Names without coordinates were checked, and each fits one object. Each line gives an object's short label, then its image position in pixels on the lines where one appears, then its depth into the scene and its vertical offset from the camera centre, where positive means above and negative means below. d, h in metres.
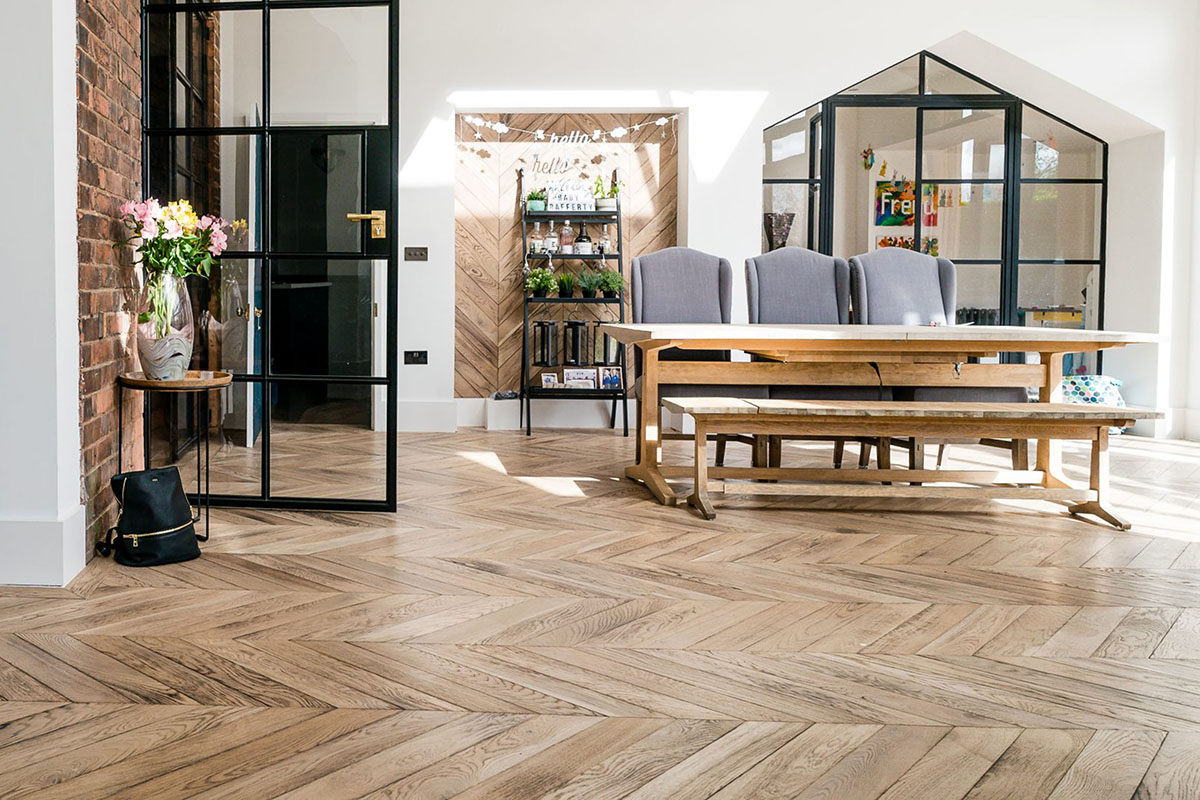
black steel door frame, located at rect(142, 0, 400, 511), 3.80 +0.63
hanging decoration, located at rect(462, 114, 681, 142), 7.23 +1.41
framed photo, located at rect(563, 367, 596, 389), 6.98 -0.29
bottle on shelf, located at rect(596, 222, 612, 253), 7.27 +0.66
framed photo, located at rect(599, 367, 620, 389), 7.03 -0.29
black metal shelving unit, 6.96 +0.23
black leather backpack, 3.16 -0.59
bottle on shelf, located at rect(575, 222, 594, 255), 7.07 +0.60
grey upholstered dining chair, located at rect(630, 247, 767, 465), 5.24 +0.25
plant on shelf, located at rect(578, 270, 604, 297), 6.98 +0.36
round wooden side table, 3.34 -0.18
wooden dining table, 4.27 -0.09
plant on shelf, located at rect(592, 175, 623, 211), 7.05 +0.97
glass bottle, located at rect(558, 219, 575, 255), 7.15 +0.68
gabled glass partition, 7.46 +1.04
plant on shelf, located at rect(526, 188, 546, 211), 7.02 +0.90
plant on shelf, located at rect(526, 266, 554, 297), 6.91 +0.36
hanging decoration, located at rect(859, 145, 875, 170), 7.49 +1.30
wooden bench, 4.00 -0.36
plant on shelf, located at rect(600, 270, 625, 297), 6.91 +0.36
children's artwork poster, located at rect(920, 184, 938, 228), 7.52 +0.98
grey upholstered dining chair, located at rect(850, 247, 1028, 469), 5.42 +0.27
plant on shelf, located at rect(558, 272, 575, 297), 7.04 +0.34
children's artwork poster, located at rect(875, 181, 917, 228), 7.54 +0.98
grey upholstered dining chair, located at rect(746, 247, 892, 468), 5.40 +0.26
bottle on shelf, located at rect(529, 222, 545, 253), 7.08 +0.65
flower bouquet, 3.36 +0.20
